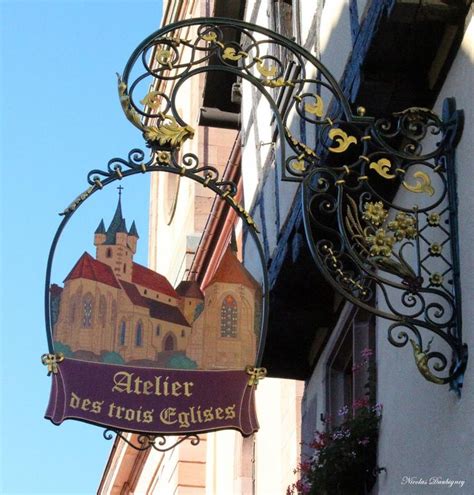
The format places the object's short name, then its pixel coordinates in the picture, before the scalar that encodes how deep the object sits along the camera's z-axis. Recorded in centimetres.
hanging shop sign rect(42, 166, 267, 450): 937
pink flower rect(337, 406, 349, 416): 1267
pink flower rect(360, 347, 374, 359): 1217
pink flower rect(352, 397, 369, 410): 1206
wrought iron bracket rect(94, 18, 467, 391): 928
